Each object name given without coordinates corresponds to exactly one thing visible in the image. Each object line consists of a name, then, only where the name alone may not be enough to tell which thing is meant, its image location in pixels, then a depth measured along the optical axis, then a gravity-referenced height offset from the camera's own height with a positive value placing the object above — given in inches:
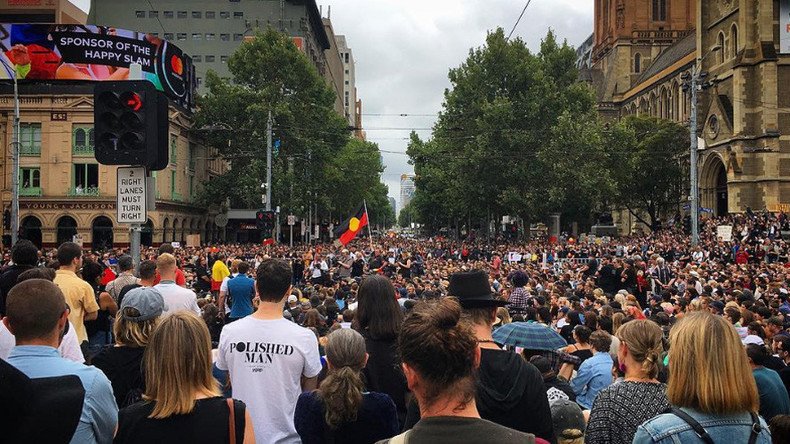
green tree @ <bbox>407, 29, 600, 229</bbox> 1905.8 +279.1
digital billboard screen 1830.7 +465.3
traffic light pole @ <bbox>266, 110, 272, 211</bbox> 1440.7 +124.5
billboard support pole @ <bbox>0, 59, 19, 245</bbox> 1194.6 +63.6
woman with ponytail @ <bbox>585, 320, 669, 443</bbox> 144.3 -35.1
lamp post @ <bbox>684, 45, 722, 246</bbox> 1000.9 +91.8
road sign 309.0 +14.4
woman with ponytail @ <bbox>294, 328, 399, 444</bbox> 153.8 -39.5
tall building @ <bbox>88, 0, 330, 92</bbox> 3191.4 +950.7
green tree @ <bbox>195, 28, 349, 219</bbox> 1947.6 +306.8
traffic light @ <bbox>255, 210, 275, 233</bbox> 1211.2 +14.0
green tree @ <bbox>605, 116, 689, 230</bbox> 2345.0 +203.2
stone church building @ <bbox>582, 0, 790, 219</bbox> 1787.6 +327.8
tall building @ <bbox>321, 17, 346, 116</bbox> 4451.3 +1162.4
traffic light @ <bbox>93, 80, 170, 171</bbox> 298.5 +45.0
